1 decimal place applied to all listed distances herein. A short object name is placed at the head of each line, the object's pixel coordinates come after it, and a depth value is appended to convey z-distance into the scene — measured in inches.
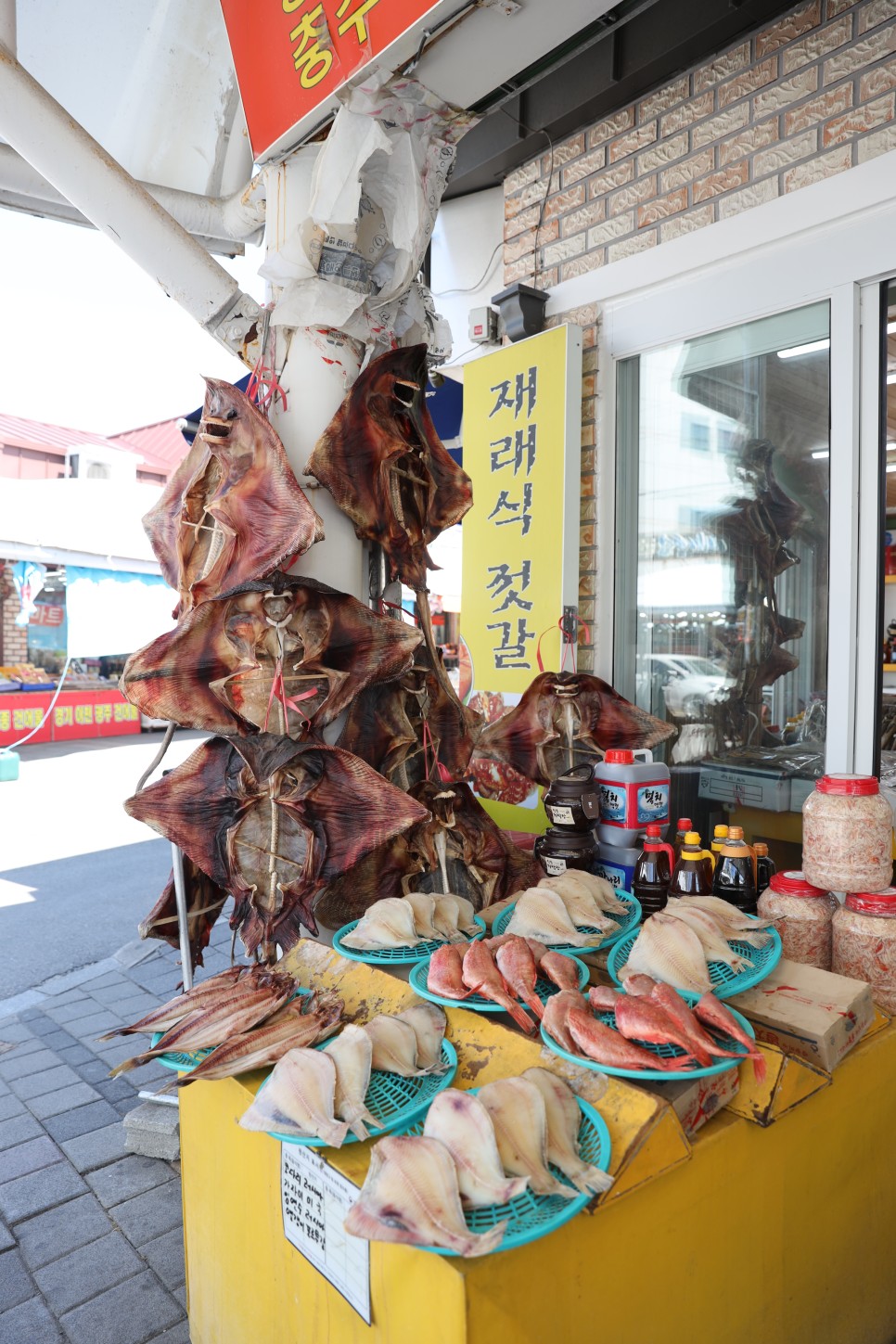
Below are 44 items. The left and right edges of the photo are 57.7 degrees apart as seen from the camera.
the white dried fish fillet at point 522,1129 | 49.7
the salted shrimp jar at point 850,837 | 84.0
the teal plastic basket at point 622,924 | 79.0
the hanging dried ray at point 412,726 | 104.9
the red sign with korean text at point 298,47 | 86.3
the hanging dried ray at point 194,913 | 110.0
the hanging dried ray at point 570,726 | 127.0
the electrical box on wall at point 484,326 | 168.9
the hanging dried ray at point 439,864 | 104.2
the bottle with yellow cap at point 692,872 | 91.5
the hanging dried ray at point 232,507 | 86.2
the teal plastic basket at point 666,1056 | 56.8
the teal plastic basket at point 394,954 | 80.8
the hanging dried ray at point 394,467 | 99.5
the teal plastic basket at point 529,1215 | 45.4
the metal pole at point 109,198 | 96.9
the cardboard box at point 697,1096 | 57.6
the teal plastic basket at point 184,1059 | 67.3
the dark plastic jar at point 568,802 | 104.4
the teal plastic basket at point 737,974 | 69.6
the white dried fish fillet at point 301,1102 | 55.4
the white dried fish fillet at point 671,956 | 68.4
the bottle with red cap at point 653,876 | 93.7
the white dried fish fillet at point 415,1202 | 44.3
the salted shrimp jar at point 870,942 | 81.2
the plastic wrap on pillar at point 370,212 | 94.2
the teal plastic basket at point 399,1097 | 57.3
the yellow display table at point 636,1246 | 50.0
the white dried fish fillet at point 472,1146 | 48.2
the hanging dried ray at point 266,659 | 90.5
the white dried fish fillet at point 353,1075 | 56.7
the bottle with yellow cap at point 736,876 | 92.7
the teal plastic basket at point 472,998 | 68.4
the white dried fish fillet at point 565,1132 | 49.9
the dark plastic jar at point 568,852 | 104.2
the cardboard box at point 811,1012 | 66.9
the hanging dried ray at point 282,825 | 91.5
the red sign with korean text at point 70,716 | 526.0
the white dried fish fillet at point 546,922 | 79.6
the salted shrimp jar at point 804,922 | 86.6
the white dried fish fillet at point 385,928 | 82.7
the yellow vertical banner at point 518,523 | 153.2
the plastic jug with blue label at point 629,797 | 105.5
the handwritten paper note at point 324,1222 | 54.2
